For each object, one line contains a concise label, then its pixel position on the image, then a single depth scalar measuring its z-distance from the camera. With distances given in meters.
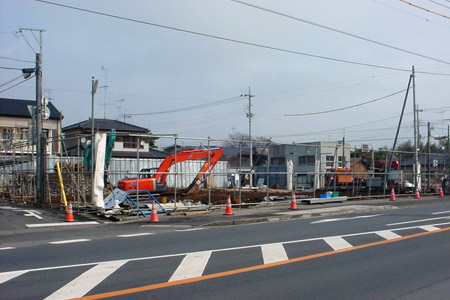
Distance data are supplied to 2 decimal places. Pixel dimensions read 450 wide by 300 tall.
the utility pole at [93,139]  16.70
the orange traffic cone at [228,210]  18.02
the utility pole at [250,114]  62.26
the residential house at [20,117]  45.59
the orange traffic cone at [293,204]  20.31
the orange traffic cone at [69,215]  15.91
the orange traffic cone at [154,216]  15.97
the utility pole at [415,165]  28.98
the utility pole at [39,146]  20.11
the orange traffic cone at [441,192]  29.67
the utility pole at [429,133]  48.57
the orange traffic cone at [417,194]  27.68
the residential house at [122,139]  40.20
